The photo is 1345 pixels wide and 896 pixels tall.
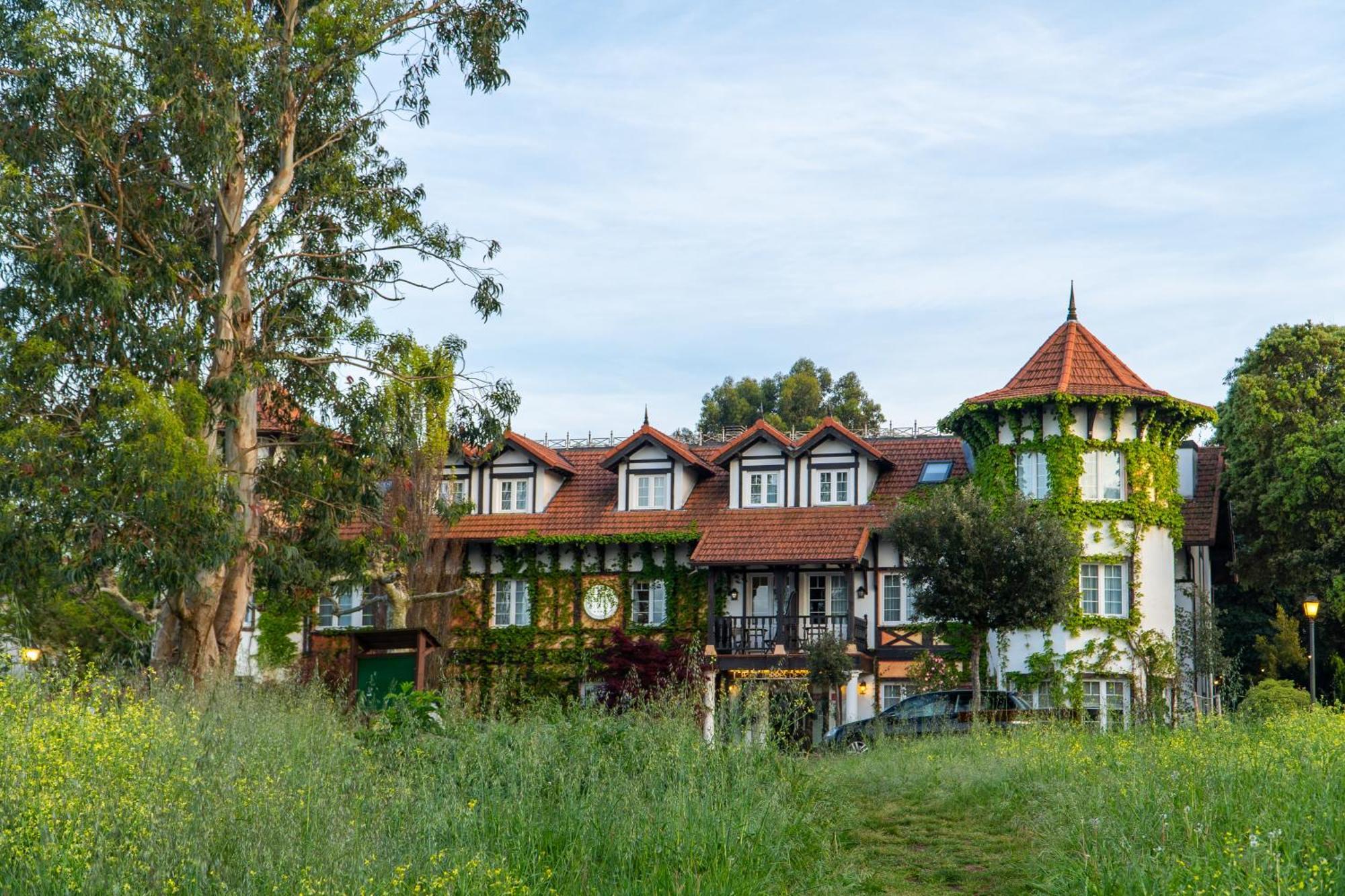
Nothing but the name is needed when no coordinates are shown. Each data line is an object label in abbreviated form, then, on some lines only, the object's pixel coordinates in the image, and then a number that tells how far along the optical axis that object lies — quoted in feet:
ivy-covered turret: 102.89
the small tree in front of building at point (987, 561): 87.10
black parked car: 73.61
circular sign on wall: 116.57
